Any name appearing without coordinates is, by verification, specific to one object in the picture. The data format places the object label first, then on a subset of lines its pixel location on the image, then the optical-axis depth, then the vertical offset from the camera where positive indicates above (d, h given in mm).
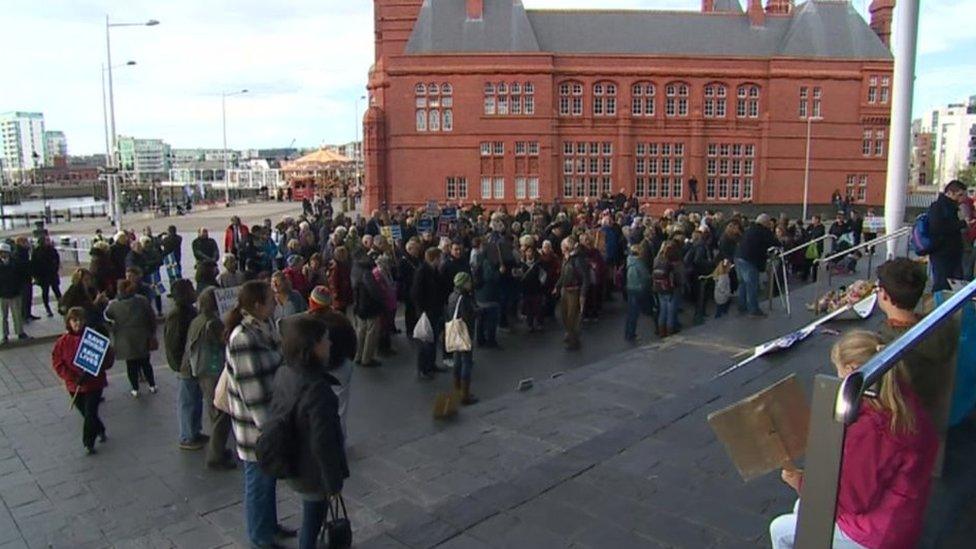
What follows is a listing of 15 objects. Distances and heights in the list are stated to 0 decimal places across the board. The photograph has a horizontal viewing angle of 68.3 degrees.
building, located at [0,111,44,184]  181750 +1605
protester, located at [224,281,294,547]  5191 -1628
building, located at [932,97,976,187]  137938 +8539
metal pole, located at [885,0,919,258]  12266 +1163
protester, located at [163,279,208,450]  7793 -1953
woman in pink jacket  2637 -1073
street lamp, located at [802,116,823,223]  46503 +443
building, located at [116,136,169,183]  185000 +8145
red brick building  45594 +5037
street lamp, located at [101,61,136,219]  33897 +1494
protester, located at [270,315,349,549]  4172 -1281
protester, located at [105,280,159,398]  9414 -1852
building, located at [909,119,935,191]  140250 +4435
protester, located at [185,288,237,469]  7238 -1765
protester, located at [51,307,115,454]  7727 -2107
